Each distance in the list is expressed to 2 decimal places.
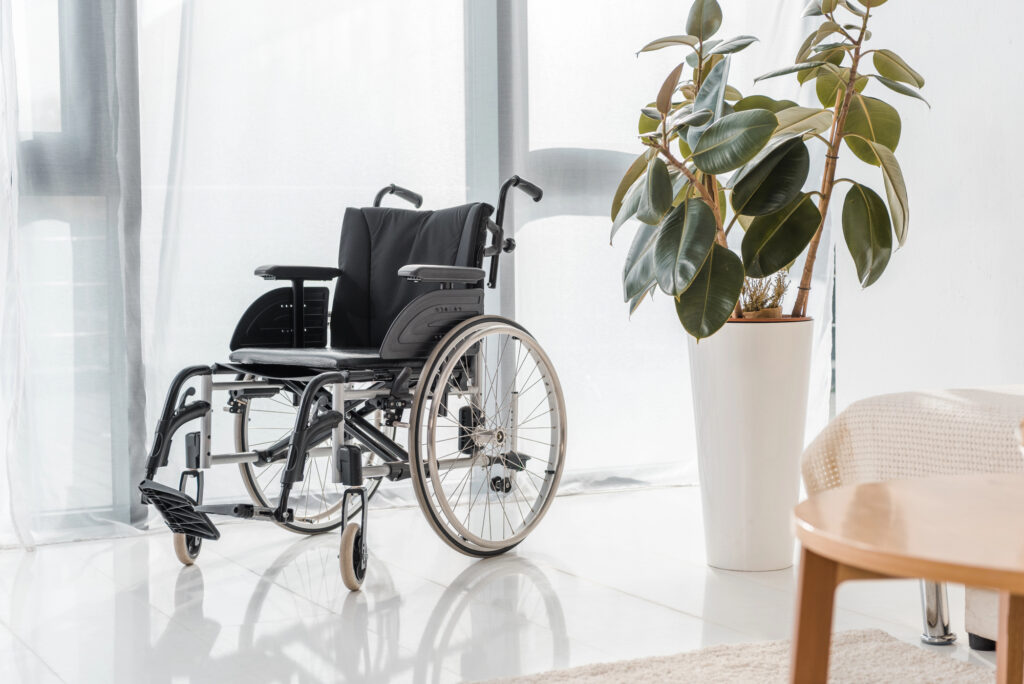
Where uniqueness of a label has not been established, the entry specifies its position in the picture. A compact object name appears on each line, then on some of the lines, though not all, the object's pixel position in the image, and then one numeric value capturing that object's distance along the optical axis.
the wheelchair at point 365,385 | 2.21
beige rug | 1.61
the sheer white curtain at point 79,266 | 2.71
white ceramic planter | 2.35
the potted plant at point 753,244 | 2.20
